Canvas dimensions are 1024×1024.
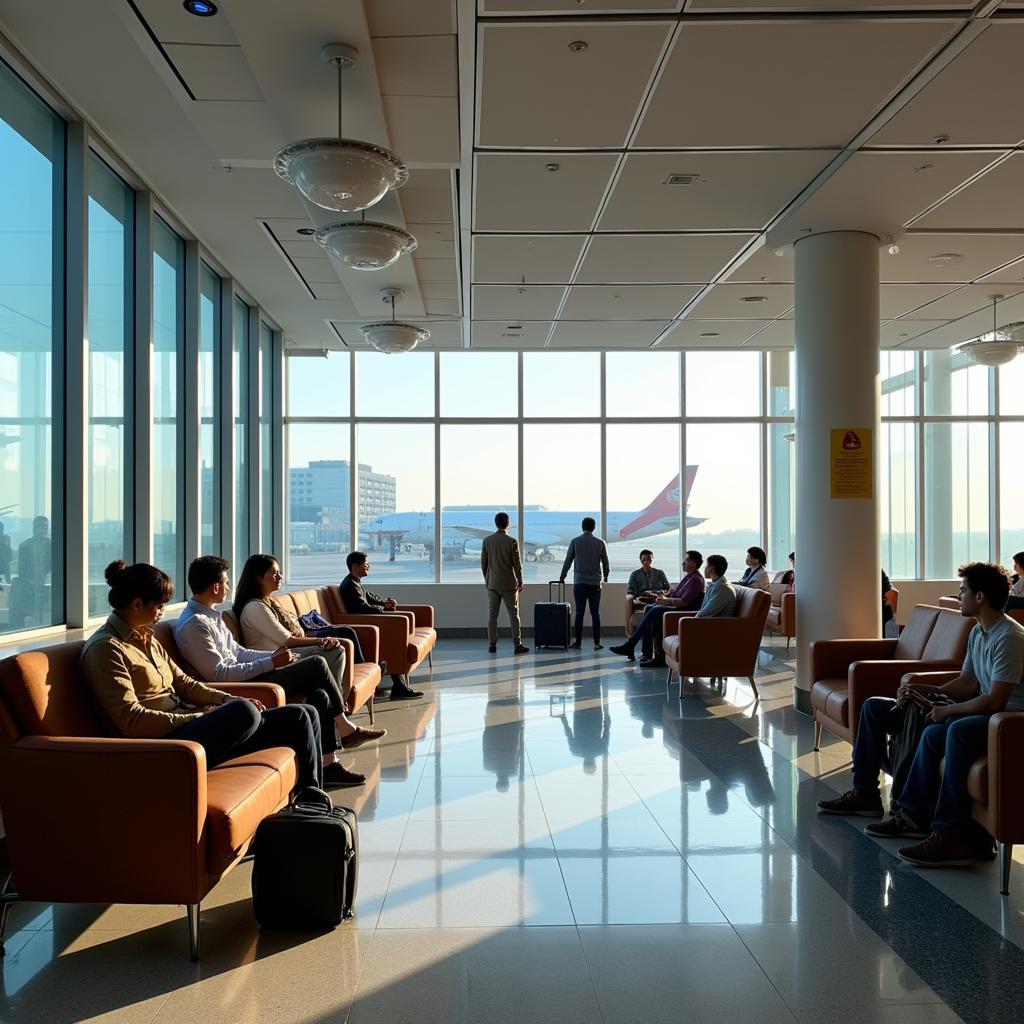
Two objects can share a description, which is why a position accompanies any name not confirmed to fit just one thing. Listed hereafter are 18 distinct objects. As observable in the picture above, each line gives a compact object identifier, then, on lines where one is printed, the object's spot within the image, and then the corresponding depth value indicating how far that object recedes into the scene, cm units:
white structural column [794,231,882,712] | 738
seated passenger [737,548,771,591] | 1070
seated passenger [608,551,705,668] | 1001
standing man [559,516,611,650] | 1199
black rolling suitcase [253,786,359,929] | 342
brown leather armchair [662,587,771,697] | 829
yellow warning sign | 739
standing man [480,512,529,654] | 1184
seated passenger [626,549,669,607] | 1188
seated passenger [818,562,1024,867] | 406
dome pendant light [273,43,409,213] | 466
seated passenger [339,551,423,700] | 919
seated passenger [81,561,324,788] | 362
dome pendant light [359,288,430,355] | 891
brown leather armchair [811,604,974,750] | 557
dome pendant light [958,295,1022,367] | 996
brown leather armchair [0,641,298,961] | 319
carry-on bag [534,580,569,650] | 1190
